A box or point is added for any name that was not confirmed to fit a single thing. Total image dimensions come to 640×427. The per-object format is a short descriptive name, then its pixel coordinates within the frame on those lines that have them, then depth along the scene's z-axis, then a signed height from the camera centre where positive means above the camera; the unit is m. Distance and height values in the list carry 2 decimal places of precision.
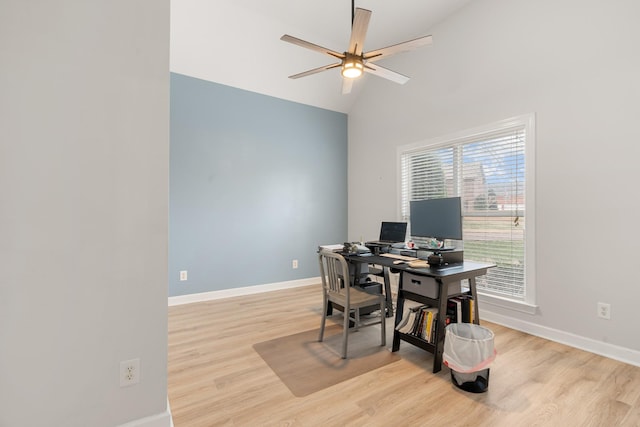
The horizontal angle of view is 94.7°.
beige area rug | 2.05 -1.16
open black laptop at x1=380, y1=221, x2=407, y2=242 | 3.23 -0.20
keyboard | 2.66 -0.41
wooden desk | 2.13 -0.62
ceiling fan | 2.08 +1.29
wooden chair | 2.36 -0.70
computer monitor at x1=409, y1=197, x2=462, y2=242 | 2.56 -0.05
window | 2.90 +0.25
